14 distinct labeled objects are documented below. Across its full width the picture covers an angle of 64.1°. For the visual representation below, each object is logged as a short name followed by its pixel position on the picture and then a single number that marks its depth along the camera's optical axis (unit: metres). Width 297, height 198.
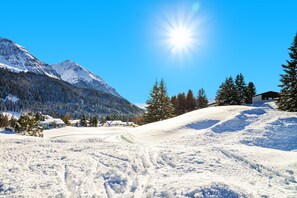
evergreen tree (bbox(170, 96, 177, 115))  59.84
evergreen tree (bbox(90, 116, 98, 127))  108.95
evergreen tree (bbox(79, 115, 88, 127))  93.55
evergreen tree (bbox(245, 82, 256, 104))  58.63
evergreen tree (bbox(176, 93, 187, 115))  59.88
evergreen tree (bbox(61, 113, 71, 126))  130.20
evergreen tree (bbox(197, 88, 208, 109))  64.38
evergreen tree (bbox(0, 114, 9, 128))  117.06
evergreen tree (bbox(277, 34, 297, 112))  28.48
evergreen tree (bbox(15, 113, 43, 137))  30.22
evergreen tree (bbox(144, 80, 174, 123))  40.47
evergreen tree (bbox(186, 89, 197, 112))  60.12
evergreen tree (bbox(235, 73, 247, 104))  53.93
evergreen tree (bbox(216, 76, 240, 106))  50.72
